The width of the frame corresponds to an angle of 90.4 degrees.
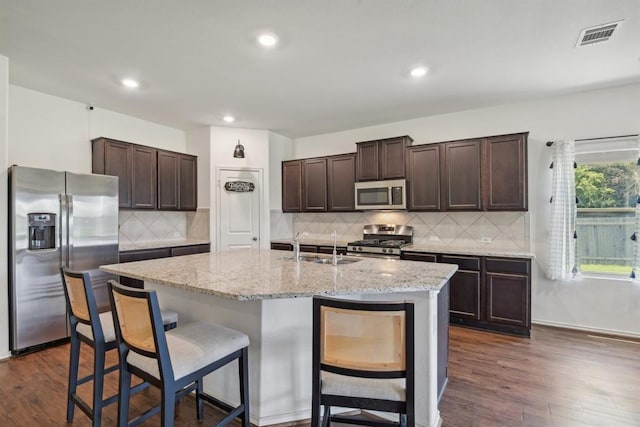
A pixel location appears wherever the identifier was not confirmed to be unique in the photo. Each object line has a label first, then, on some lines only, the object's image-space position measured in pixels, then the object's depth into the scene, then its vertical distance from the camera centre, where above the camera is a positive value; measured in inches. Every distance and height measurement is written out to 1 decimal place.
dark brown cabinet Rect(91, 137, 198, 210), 157.1 +22.9
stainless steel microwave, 170.6 +10.9
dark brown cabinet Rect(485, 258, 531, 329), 133.3 -33.4
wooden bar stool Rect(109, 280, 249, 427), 54.2 -26.2
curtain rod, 132.8 +32.4
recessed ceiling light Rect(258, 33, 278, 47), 96.1 +54.2
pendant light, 157.6 +30.8
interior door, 193.3 +4.3
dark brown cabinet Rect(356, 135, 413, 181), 171.3 +30.9
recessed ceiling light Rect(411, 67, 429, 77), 118.2 +54.1
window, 135.3 +3.9
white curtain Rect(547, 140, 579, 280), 140.6 -0.8
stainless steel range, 161.0 -14.9
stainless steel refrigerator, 114.1 -10.3
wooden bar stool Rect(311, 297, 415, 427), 49.1 -22.6
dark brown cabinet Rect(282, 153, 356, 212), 190.4 +19.4
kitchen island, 69.2 -24.7
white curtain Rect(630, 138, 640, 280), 129.9 -12.3
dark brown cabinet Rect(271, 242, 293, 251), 196.3 -19.8
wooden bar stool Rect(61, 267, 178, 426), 68.8 -27.1
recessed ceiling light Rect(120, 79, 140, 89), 127.8 +54.5
